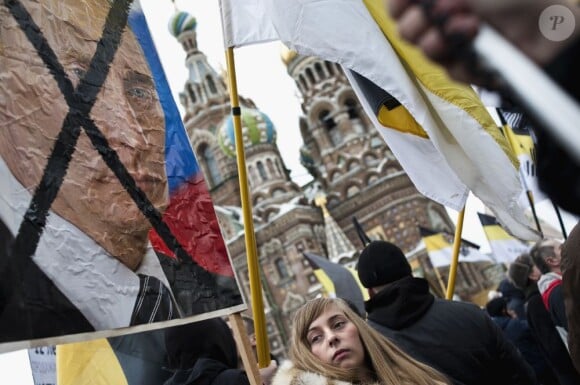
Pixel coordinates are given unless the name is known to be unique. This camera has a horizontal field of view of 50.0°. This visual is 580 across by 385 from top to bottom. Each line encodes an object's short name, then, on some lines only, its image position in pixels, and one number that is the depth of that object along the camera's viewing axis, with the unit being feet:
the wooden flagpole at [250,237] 8.60
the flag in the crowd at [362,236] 29.61
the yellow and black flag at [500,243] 32.09
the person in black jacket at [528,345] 16.05
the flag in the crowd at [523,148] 20.57
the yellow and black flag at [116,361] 10.46
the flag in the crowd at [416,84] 9.84
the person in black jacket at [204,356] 8.27
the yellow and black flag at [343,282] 21.66
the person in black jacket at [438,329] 8.87
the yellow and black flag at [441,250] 43.47
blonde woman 6.78
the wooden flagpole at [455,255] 11.94
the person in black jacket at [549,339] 12.94
